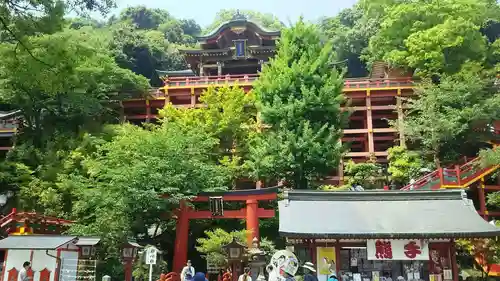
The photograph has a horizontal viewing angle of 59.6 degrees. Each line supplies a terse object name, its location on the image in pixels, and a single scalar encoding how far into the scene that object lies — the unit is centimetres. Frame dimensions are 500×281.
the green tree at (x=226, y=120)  2267
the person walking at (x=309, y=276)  765
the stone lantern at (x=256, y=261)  1388
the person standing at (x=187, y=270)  990
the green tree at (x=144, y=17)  6581
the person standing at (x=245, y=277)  1173
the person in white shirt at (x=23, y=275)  1200
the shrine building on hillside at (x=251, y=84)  2742
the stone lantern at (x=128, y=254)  1411
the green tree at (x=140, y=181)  1636
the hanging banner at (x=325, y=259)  1357
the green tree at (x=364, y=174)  2345
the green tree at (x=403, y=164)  2283
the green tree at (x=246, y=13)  7346
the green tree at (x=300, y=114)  2009
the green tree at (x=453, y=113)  2156
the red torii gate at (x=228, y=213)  1686
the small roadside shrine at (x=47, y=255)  1410
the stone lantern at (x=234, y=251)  1409
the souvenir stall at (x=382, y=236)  1312
